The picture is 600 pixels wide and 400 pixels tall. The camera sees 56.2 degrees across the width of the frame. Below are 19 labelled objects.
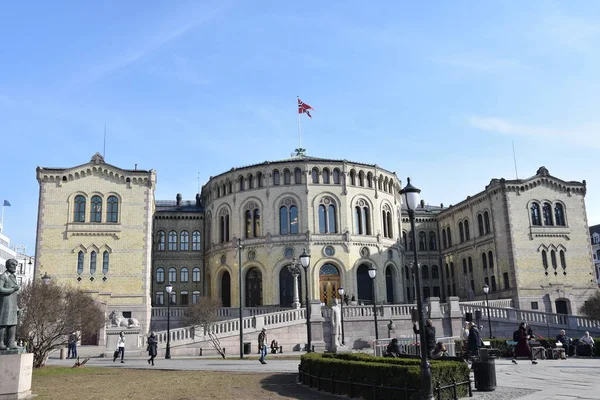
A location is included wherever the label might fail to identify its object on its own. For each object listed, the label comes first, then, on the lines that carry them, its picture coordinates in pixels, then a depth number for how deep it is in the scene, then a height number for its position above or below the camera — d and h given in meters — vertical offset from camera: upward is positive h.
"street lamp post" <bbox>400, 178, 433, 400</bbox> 11.90 +0.04
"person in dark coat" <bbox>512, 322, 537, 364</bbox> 23.33 -1.60
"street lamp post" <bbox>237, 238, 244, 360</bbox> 31.20 -1.53
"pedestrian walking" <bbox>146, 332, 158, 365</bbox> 26.97 -1.36
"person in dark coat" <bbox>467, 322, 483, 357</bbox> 20.38 -1.16
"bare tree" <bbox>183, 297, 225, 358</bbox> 41.00 +0.37
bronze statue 14.20 +0.38
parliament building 48.69 +7.31
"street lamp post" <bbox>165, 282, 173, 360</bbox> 32.69 -1.81
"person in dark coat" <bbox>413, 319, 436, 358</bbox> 17.20 -0.81
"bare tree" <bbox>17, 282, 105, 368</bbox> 25.16 +0.27
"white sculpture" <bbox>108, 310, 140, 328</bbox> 39.25 -0.09
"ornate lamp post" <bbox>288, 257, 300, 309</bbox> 42.97 +2.61
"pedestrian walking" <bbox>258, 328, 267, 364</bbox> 25.65 -1.31
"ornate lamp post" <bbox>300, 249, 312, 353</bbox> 24.28 +2.21
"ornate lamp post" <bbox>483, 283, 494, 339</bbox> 37.81 -0.81
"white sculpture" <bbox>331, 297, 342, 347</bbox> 32.06 -0.51
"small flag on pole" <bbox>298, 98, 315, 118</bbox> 57.53 +20.70
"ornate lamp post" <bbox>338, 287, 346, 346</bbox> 35.66 +0.19
